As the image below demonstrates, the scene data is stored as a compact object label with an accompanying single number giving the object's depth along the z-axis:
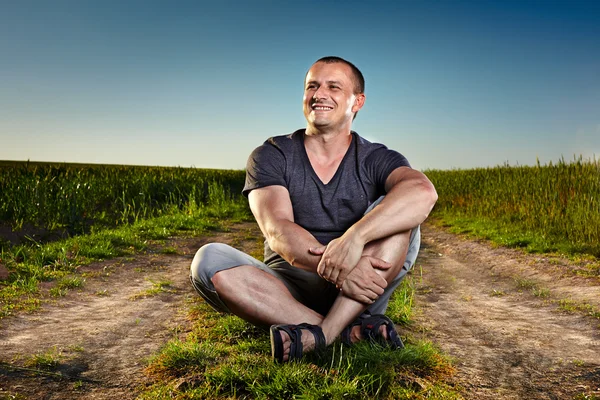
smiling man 2.92
